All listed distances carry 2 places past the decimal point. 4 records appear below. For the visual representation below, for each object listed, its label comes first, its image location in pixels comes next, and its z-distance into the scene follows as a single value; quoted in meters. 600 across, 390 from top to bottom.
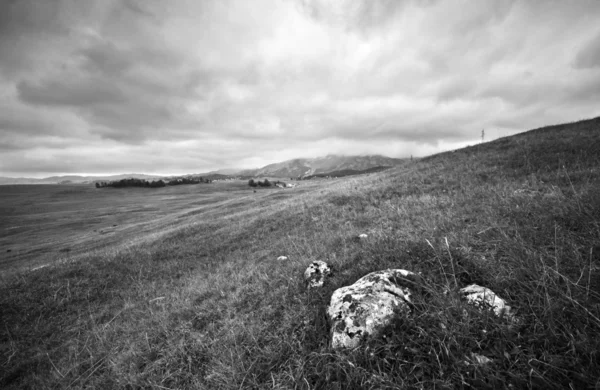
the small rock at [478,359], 1.91
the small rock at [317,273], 4.47
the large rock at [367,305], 2.76
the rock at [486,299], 2.42
